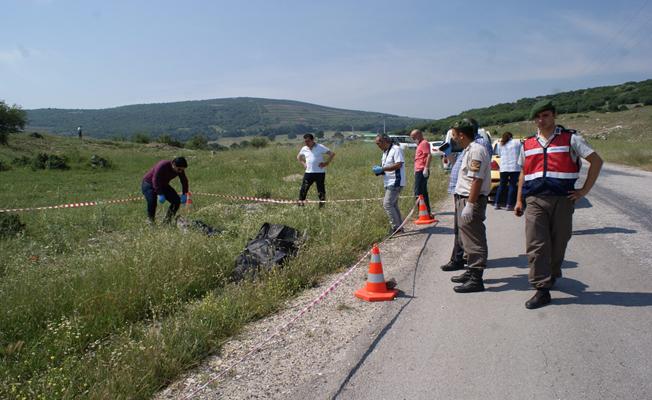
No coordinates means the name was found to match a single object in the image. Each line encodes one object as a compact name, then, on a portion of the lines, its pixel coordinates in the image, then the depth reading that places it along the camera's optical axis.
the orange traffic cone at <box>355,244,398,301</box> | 5.08
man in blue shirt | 6.04
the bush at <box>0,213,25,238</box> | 8.50
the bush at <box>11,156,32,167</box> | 26.36
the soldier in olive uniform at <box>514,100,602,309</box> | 4.57
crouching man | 9.30
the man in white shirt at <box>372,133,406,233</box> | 7.90
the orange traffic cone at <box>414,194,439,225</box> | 9.34
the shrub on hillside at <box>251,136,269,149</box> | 51.42
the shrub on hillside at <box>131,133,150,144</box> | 55.84
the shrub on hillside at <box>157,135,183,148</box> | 55.74
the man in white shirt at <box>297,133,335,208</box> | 10.18
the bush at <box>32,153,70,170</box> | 25.38
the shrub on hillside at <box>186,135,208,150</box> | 57.76
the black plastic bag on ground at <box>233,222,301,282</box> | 5.92
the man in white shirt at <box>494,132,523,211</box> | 10.37
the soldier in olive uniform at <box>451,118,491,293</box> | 5.09
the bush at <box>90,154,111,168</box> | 27.20
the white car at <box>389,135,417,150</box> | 34.88
